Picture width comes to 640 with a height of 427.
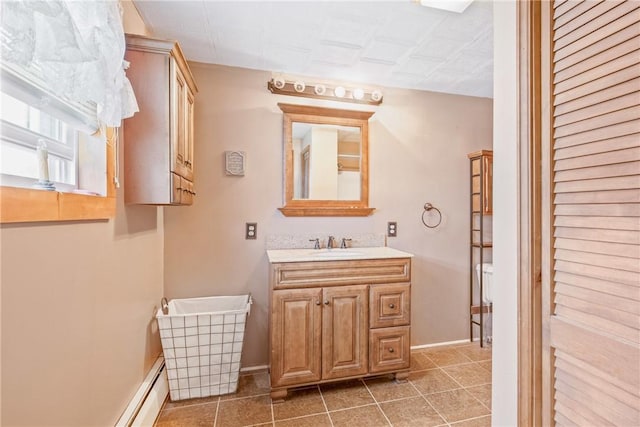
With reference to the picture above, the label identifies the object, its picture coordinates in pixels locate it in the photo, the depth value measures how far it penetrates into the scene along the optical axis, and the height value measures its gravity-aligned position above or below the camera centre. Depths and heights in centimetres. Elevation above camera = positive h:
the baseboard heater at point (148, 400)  147 -102
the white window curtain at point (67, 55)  74 +45
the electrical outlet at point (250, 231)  228 -14
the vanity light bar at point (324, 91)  227 +95
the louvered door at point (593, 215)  65 -1
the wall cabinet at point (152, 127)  150 +44
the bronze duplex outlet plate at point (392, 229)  255 -14
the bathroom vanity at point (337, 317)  187 -69
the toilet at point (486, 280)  258 -60
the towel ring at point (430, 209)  264 +2
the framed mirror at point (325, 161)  232 +41
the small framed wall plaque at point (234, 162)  224 +38
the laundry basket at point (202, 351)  182 -87
